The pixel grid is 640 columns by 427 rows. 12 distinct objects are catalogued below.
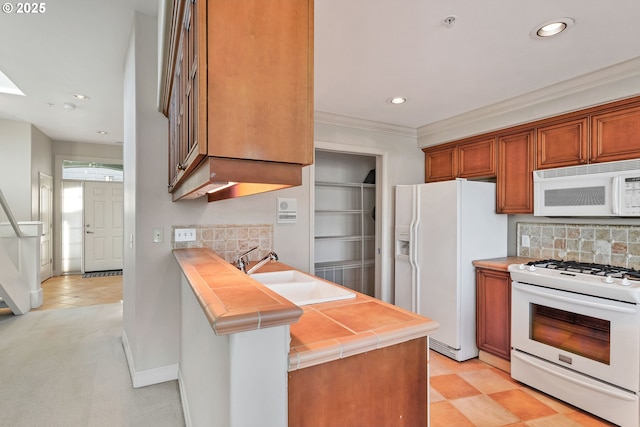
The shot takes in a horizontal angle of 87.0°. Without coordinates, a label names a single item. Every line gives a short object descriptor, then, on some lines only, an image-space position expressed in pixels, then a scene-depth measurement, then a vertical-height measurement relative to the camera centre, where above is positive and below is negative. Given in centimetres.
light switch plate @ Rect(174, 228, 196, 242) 259 -18
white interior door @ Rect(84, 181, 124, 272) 663 -27
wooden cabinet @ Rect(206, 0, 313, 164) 94 +39
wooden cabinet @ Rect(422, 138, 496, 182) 341 +57
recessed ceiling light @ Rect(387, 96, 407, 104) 311 +105
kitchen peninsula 92 -47
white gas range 205 -84
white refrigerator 311 -36
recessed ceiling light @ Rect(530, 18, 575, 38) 187 +106
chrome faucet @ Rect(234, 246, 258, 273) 227 -36
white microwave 238 +17
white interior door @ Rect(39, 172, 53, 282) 570 -14
